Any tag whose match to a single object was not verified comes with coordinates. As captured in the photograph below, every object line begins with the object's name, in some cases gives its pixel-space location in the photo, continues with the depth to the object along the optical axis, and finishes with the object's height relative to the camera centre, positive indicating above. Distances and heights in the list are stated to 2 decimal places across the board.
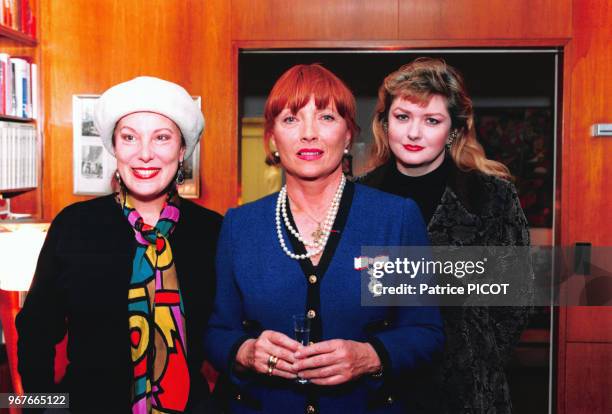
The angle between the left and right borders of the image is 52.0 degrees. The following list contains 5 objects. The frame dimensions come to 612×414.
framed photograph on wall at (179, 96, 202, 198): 3.58 +0.07
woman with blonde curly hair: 2.20 -0.05
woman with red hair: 1.69 -0.24
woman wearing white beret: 1.80 -0.29
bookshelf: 3.36 +0.41
